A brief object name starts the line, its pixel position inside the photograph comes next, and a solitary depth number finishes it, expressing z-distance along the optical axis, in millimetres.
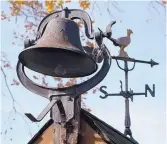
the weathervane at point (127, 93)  5627
